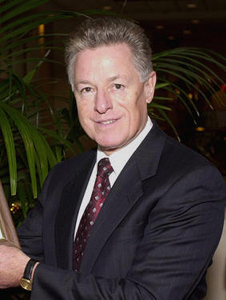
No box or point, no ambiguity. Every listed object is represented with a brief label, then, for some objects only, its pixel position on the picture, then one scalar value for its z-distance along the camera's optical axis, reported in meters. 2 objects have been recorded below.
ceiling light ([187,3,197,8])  5.93
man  1.18
